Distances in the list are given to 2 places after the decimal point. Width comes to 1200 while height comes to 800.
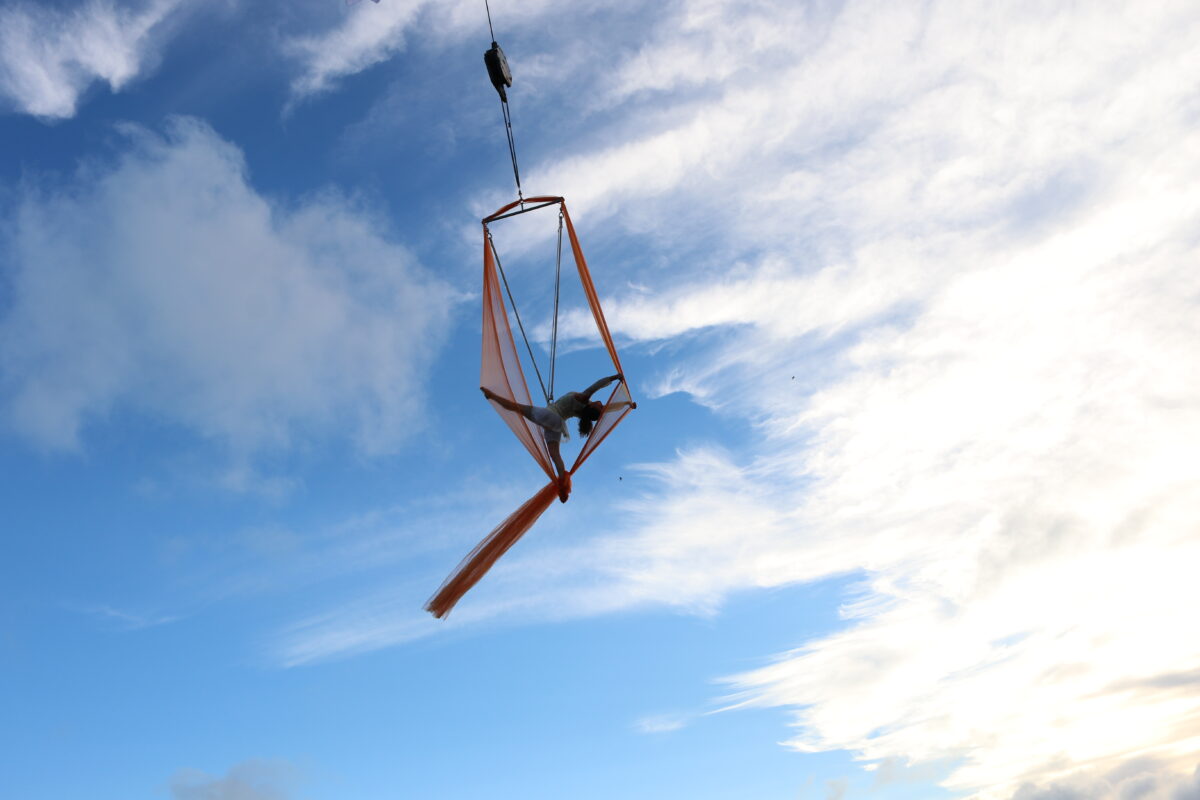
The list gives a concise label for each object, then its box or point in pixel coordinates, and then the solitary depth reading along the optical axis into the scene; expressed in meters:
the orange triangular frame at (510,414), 9.45
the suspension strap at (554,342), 10.48
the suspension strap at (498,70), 10.50
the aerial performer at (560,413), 9.73
